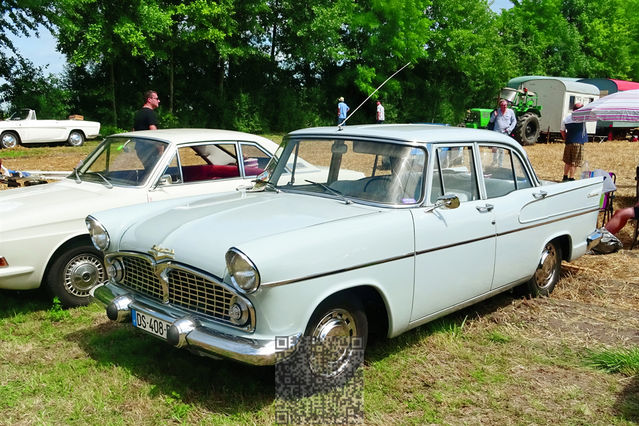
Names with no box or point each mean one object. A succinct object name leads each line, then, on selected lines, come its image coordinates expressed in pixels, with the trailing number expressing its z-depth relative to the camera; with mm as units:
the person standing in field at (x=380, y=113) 23519
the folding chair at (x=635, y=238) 7199
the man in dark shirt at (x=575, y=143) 10570
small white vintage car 17891
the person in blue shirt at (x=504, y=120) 12180
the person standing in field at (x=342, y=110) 22453
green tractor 20094
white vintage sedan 4574
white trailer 21656
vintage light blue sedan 3115
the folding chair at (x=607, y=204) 7883
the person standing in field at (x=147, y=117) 8125
